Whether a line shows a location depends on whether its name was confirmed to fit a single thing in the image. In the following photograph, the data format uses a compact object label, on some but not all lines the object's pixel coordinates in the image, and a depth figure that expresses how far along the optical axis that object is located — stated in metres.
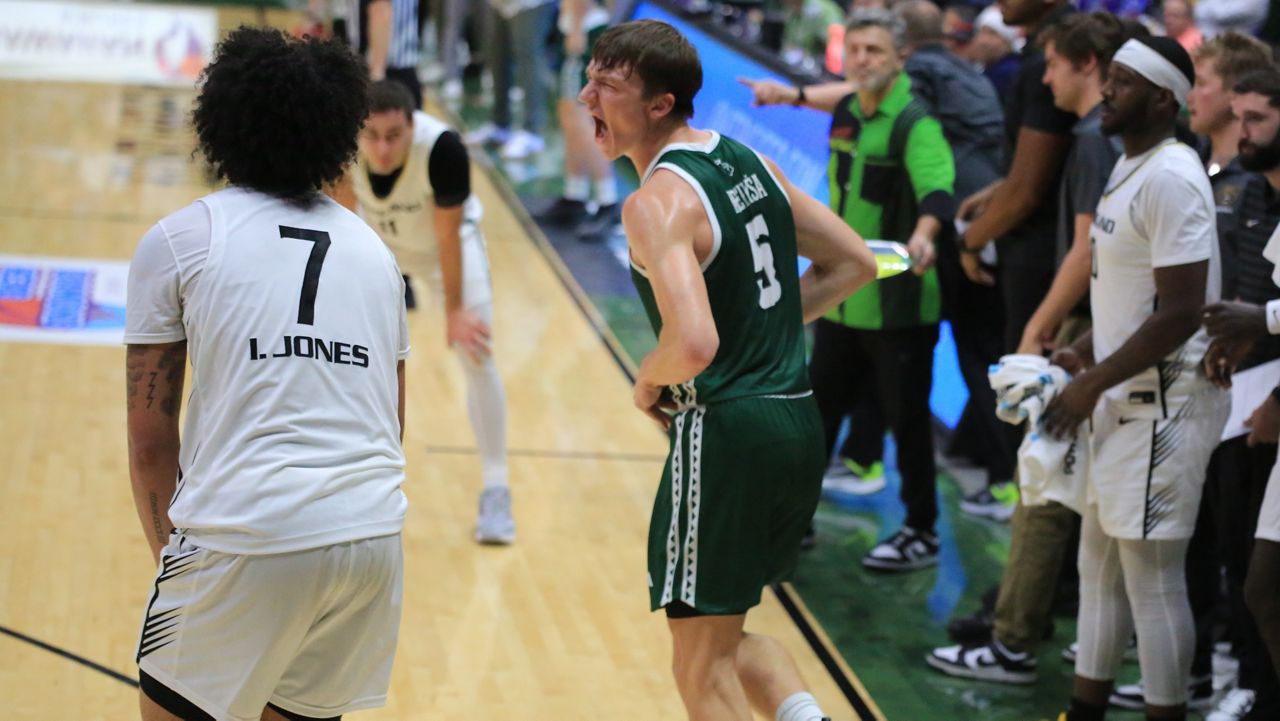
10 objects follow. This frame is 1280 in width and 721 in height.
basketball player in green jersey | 5.91
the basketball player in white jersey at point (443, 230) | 9.80
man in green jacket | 10.12
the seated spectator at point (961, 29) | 15.50
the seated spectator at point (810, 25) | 20.12
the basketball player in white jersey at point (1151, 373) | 7.04
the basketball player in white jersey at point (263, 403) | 4.70
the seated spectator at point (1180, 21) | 16.53
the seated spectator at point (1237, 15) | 16.19
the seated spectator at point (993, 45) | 14.26
